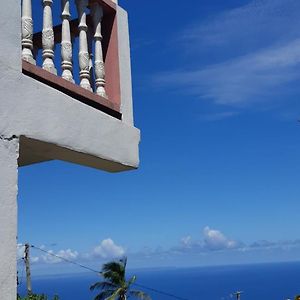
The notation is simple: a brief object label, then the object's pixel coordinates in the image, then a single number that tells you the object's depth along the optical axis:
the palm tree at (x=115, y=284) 25.41
